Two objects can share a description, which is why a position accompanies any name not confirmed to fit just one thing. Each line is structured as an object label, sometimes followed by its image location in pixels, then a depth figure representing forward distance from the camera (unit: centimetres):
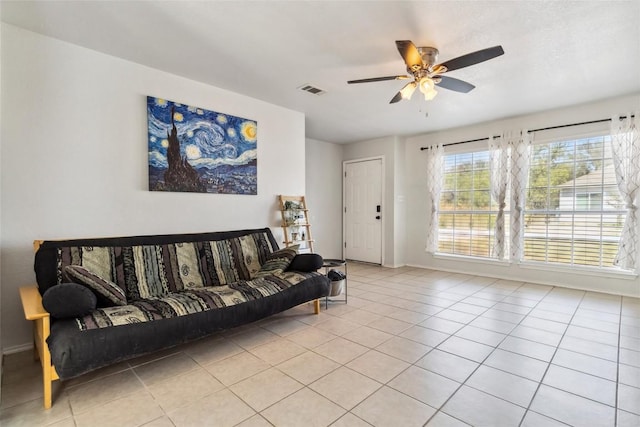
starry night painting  297
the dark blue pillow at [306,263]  310
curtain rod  387
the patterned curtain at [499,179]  459
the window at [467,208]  489
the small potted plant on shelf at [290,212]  405
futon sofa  173
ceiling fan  212
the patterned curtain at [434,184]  530
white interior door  589
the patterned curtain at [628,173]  363
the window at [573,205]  391
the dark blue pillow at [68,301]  172
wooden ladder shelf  405
